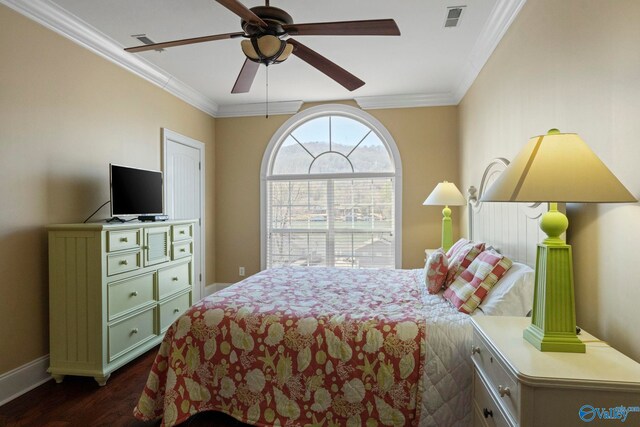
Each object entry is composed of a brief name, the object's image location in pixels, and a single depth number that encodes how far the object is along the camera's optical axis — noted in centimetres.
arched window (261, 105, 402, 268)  452
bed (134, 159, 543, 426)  168
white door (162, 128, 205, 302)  391
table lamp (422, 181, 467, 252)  347
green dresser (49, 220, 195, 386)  240
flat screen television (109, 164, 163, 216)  280
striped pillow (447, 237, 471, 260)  269
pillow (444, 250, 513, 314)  192
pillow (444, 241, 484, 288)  231
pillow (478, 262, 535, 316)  170
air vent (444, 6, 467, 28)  250
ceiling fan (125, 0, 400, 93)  176
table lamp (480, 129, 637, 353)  109
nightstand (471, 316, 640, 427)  100
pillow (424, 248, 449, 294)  230
